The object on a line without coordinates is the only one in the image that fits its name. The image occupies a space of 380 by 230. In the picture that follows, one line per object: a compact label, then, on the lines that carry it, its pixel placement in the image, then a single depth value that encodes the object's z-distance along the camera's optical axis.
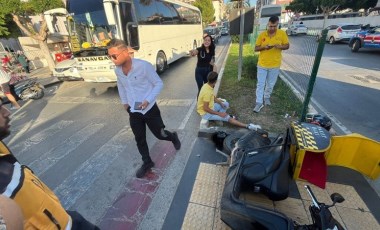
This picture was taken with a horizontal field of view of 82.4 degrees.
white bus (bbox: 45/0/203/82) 6.83
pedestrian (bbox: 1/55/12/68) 9.95
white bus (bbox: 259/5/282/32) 26.14
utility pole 7.21
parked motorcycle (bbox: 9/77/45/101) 7.05
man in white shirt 2.60
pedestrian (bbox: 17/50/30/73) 12.16
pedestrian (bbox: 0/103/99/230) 0.99
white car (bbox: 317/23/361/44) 16.73
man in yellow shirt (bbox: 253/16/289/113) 4.56
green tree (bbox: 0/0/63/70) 9.05
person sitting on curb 4.09
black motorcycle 1.53
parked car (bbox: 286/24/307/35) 23.88
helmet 3.37
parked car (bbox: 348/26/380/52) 11.40
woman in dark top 5.24
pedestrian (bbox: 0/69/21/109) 5.38
